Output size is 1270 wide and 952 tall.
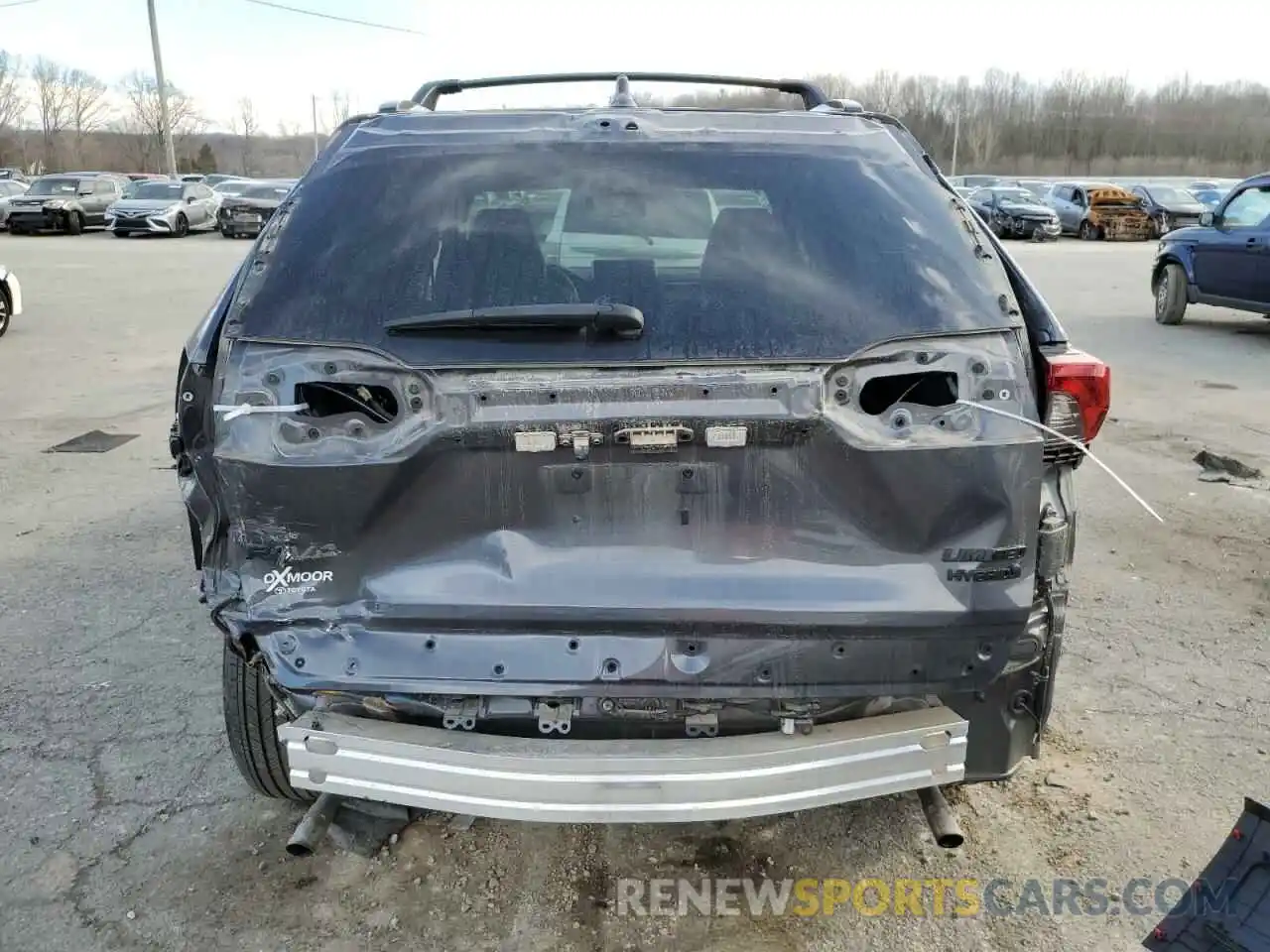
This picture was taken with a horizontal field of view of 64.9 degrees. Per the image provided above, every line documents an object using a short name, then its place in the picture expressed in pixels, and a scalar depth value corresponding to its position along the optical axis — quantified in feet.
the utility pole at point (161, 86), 132.21
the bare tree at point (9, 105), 271.76
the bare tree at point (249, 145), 321.19
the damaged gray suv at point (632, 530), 6.98
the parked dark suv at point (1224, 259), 36.35
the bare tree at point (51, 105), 299.58
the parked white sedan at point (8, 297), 38.29
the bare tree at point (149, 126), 283.18
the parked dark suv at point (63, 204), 92.79
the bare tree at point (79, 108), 309.63
